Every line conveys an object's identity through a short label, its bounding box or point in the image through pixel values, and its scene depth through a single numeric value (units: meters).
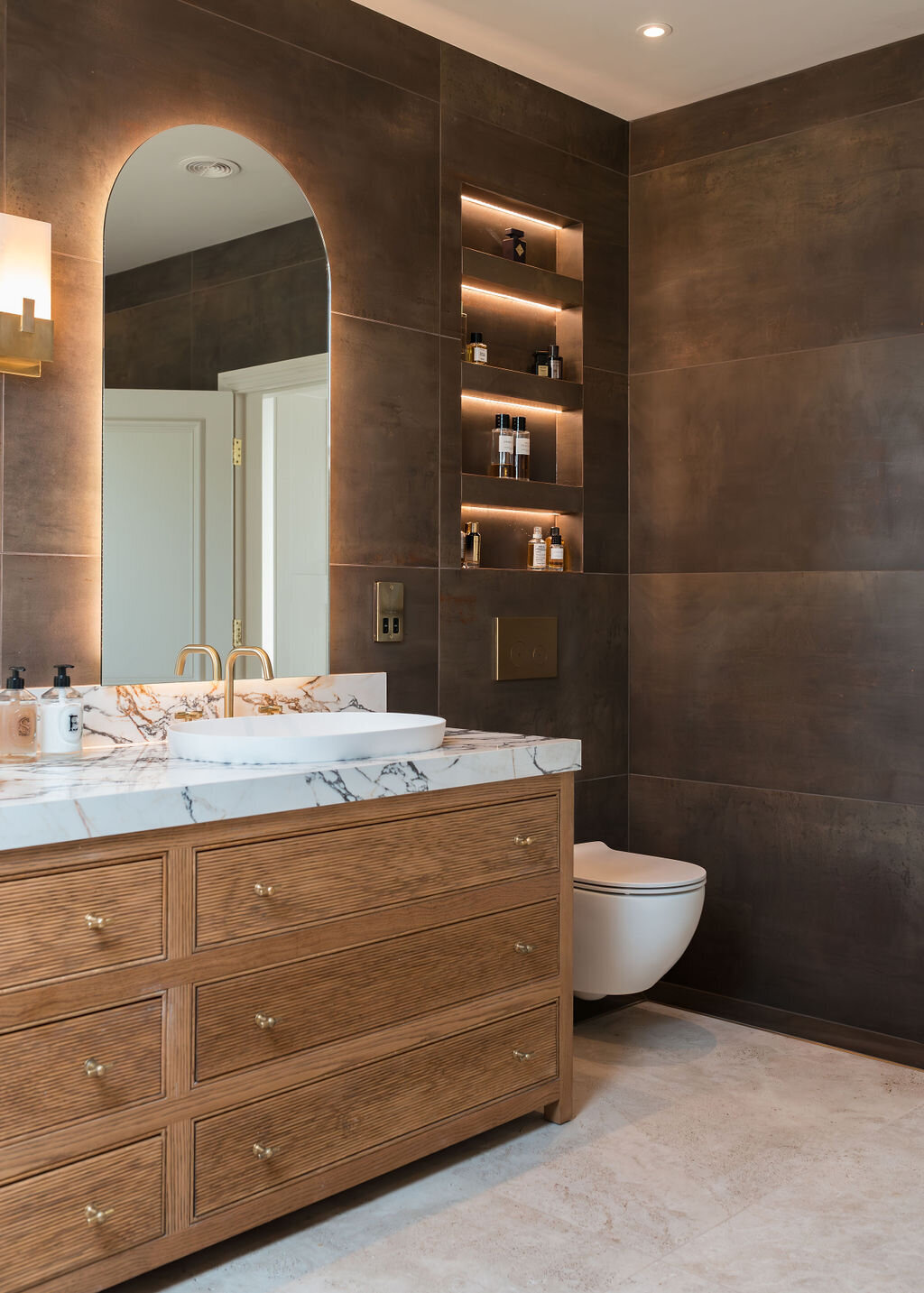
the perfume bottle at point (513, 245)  3.20
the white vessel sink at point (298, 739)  2.02
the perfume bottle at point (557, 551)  3.30
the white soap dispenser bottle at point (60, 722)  2.15
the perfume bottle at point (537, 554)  3.26
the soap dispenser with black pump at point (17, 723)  2.09
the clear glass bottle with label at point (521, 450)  3.19
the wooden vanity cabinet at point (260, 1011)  1.69
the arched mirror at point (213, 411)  2.35
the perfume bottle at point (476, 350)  3.10
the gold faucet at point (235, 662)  2.48
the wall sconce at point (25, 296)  2.10
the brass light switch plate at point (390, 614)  2.83
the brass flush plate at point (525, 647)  3.13
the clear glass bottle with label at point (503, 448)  3.16
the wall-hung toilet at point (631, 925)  2.85
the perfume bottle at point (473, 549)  3.08
